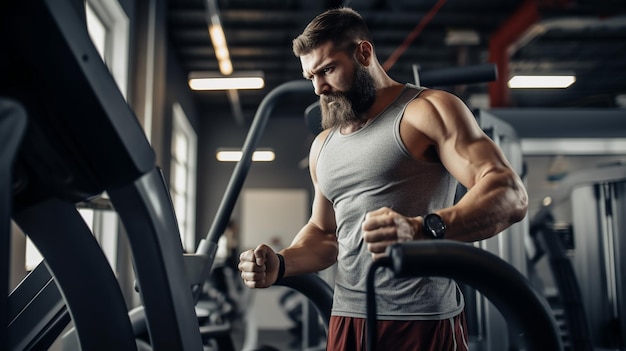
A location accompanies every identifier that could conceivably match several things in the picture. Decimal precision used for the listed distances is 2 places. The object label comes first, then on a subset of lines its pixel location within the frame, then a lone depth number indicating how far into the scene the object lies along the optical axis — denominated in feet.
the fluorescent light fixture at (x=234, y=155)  28.81
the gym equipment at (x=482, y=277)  2.39
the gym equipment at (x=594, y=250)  10.53
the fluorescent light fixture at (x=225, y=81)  15.56
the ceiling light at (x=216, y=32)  17.97
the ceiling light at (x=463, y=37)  22.47
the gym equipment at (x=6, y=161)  2.09
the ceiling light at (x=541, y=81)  18.54
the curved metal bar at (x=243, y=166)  5.13
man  3.71
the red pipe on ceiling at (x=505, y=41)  19.98
